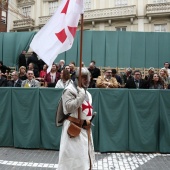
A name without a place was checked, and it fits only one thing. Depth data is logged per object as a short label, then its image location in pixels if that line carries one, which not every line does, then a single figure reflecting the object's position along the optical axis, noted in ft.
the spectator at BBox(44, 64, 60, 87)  32.89
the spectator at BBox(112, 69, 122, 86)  33.26
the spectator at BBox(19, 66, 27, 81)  33.64
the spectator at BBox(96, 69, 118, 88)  28.66
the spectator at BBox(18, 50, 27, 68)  48.95
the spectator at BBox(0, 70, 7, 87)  31.41
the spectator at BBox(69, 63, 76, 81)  33.63
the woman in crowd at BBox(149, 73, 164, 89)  28.73
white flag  15.03
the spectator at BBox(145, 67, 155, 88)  29.79
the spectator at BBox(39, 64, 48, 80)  37.40
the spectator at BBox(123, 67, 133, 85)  36.25
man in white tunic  14.15
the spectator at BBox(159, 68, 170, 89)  30.33
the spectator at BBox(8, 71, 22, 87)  31.19
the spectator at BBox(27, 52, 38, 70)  43.52
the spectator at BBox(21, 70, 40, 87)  30.22
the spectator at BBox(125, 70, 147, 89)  30.17
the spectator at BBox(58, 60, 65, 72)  37.02
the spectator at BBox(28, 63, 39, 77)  37.96
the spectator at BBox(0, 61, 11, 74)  44.47
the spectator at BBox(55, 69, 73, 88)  22.62
